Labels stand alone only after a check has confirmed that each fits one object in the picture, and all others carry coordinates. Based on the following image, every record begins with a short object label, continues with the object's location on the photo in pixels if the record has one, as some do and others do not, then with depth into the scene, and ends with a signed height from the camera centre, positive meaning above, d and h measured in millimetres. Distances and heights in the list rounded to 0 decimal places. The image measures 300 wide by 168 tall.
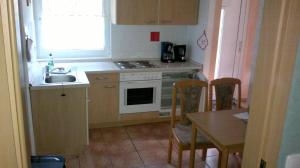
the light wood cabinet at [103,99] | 3637 -910
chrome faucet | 3310 -541
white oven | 3764 -840
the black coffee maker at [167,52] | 4203 -360
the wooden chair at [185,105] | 2780 -752
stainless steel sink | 3310 -610
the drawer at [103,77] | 3598 -634
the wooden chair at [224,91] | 2941 -620
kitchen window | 3812 -62
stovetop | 3844 -513
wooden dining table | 2064 -747
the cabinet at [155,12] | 3760 +176
